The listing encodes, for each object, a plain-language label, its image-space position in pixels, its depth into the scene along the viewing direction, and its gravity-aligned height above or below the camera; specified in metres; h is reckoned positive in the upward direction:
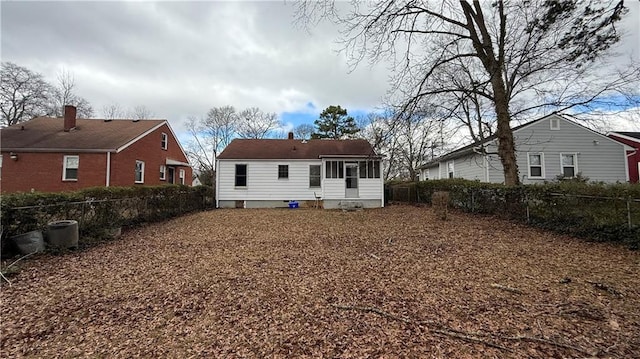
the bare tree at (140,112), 34.84 +10.02
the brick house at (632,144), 19.46 +2.97
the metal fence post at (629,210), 6.28 -0.55
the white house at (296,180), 16.22 +0.59
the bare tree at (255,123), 33.99 +8.41
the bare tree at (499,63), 9.48 +4.84
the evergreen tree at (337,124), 31.91 +7.54
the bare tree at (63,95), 26.06 +9.80
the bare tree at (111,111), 33.12 +9.66
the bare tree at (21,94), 25.34 +9.47
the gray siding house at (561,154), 15.62 +1.81
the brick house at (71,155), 16.56 +2.31
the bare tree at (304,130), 37.72 +8.15
